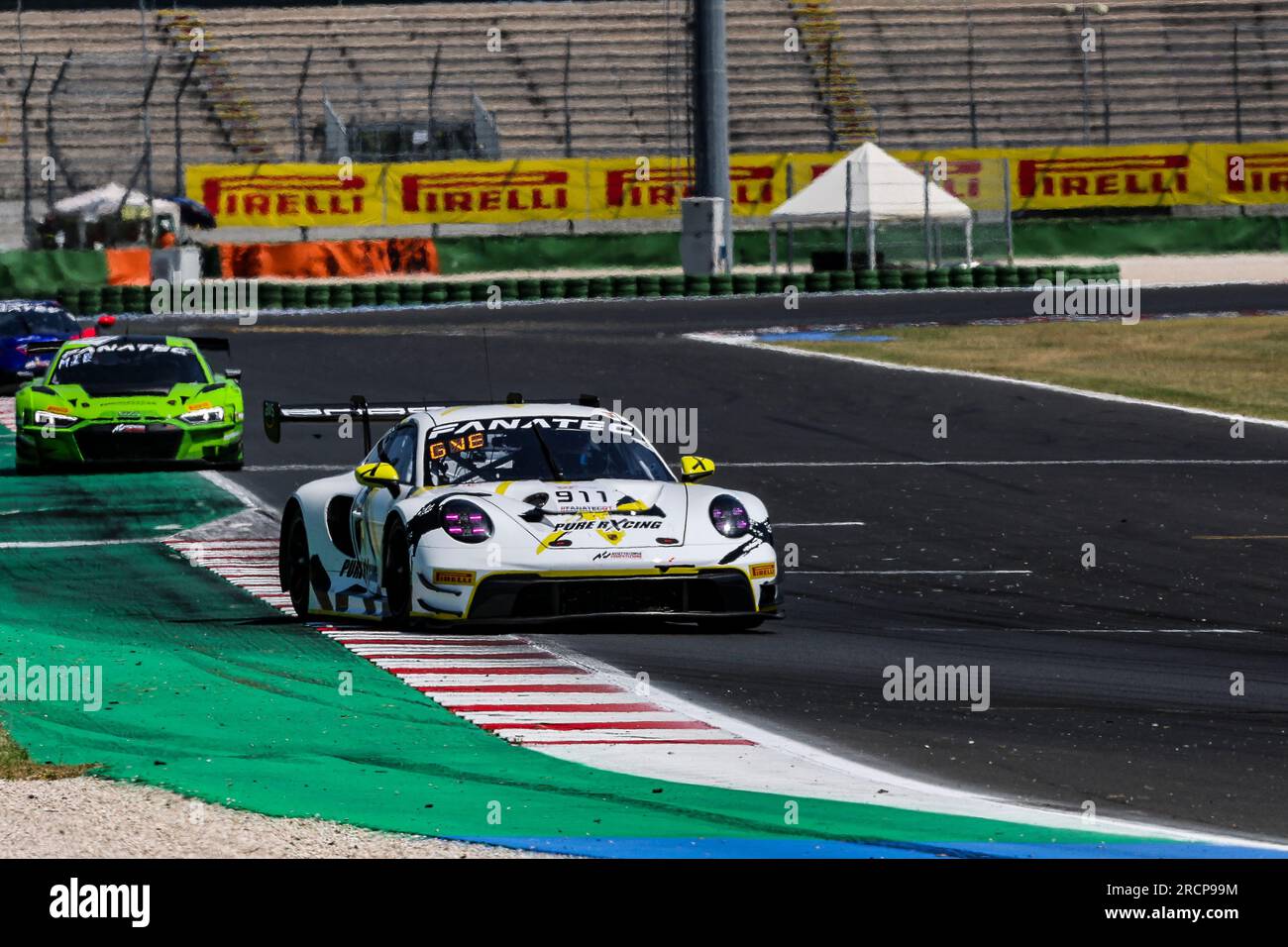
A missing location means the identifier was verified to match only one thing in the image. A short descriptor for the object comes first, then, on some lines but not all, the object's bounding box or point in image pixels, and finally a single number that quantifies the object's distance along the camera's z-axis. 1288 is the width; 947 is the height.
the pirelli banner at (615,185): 54.81
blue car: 29.88
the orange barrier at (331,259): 51.56
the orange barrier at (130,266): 49.69
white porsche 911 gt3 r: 12.14
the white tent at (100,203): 51.84
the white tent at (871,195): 50.19
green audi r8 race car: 22.25
